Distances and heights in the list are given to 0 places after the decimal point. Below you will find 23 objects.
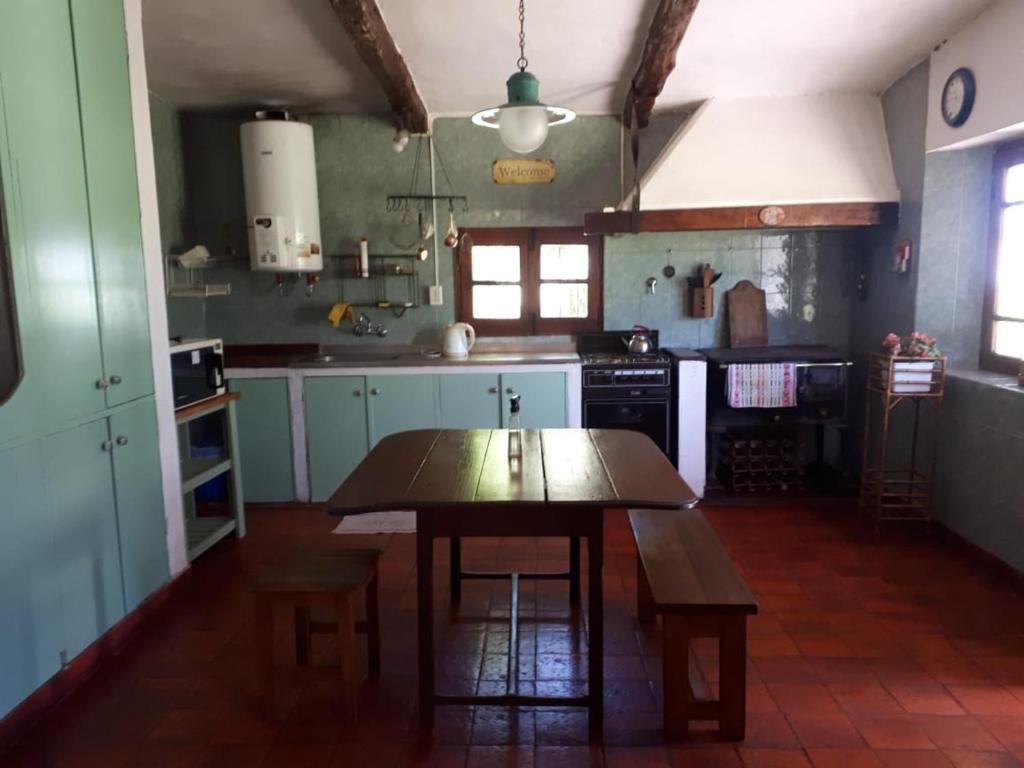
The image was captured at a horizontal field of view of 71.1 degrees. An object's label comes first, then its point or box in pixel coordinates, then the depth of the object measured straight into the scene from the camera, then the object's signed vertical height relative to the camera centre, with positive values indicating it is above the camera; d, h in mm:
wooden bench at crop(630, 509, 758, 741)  2084 -979
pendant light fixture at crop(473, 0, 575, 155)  2303 +590
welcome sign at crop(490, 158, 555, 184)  4766 +847
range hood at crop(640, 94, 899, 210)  4164 +815
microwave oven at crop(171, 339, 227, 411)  3389 -343
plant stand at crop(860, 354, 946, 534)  3668 -844
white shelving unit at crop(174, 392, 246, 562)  3523 -879
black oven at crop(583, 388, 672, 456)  4406 -711
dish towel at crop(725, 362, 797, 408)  4320 -542
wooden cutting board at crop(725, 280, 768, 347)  4809 -106
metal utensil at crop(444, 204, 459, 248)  4613 +403
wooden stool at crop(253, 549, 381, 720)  2215 -894
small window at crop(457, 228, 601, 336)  4871 +105
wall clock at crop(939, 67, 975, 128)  3445 +953
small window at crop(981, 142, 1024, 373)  3557 +109
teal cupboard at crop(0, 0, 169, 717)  2211 -174
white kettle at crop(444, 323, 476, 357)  4629 -272
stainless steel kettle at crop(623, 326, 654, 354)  4672 -302
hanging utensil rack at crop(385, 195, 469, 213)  4809 +640
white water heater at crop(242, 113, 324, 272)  4270 +673
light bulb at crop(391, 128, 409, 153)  4594 +1021
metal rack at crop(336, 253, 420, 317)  4844 +138
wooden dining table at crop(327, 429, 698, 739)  1986 -554
